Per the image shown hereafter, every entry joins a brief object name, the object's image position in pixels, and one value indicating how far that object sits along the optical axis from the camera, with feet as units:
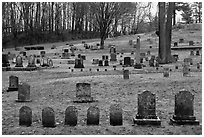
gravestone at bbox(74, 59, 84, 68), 89.94
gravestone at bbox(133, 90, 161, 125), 32.58
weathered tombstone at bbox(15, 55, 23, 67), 90.31
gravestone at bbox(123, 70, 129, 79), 59.72
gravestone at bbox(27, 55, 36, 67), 89.36
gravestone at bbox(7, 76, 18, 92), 54.09
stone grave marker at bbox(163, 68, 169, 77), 60.95
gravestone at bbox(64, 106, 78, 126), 31.48
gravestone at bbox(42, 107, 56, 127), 31.12
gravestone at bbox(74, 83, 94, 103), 43.93
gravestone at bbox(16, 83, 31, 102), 45.09
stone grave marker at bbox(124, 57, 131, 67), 91.96
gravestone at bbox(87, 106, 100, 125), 31.60
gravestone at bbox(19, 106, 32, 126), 31.65
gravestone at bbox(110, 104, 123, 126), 31.65
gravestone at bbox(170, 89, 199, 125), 32.37
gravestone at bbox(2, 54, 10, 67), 90.33
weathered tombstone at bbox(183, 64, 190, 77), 62.70
